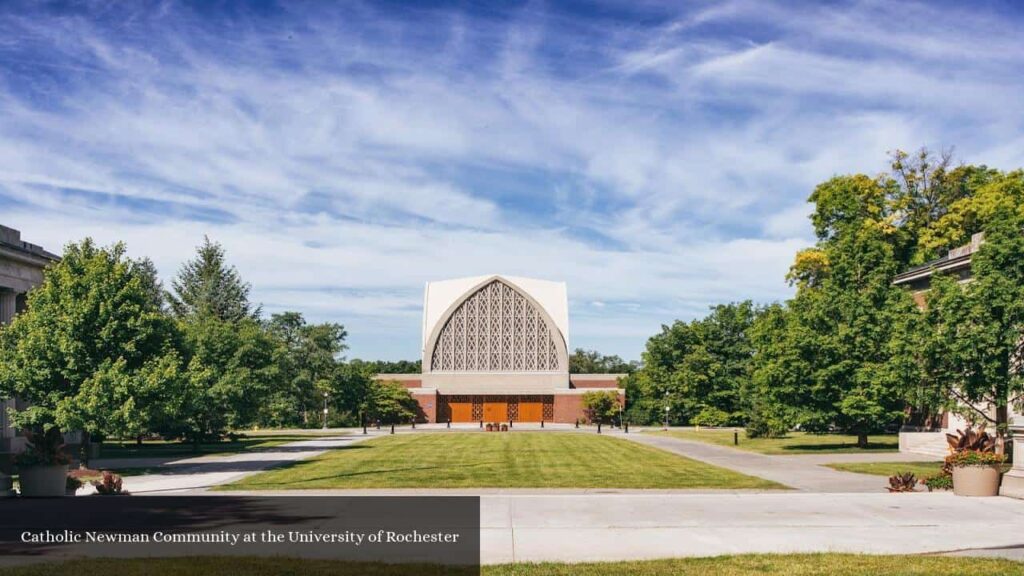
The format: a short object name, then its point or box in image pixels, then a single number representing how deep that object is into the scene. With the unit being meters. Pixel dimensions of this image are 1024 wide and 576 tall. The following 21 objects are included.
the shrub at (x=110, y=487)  22.75
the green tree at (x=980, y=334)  29.77
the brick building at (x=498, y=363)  101.94
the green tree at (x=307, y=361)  79.19
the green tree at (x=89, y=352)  28.44
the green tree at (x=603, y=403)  93.69
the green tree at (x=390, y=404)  89.44
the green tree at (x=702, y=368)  78.50
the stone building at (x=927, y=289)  38.28
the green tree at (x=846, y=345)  39.44
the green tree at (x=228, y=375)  43.97
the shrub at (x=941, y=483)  22.88
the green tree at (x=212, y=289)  78.88
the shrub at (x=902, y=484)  22.72
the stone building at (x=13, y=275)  34.44
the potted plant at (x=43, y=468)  22.44
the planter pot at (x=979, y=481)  21.42
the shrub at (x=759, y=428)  56.52
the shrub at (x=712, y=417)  76.25
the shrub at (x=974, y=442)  21.91
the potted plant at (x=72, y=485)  23.70
